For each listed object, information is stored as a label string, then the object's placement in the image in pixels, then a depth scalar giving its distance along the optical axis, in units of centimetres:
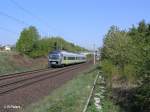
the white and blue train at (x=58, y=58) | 3013
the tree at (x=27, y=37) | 6249
